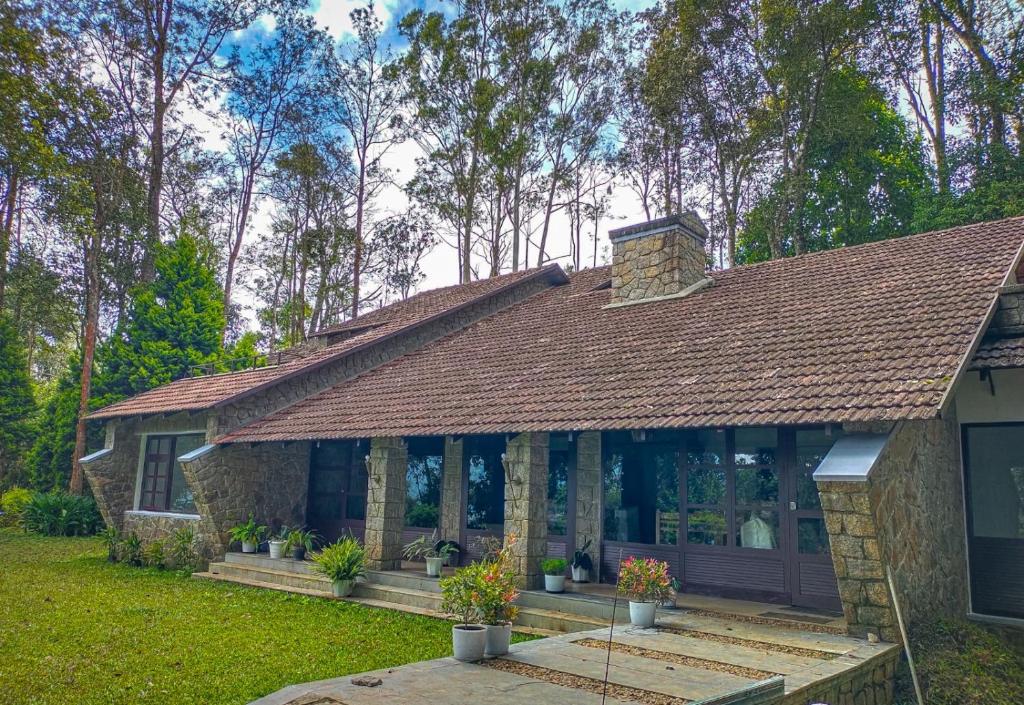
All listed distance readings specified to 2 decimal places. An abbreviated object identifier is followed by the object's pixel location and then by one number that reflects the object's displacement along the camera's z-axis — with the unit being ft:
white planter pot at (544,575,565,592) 32.12
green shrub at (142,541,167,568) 49.06
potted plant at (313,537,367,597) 37.14
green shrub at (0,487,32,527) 74.33
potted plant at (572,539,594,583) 35.81
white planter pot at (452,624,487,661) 21.20
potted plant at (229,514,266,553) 46.83
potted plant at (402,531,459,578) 37.42
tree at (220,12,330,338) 102.58
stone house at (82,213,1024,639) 25.90
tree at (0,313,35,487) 87.40
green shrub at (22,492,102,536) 67.31
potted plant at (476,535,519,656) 21.79
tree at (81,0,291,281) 89.10
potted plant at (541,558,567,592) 32.14
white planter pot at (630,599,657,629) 26.11
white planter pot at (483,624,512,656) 21.74
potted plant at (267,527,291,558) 44.34
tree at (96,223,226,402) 80.28
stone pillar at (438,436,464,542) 43.21
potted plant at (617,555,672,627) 26.11
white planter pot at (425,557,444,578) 37.35
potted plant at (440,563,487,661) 21.21
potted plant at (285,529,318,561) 43.73
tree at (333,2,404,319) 101.24
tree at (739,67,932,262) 77.97
